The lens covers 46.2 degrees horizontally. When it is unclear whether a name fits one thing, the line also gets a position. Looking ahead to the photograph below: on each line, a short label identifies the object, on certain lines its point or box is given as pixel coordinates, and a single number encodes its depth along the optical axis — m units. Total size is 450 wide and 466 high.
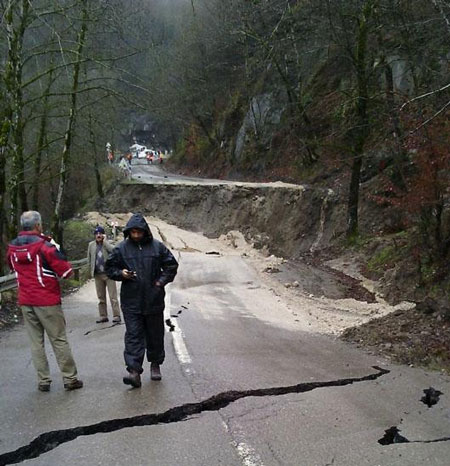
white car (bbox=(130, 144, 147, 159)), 84.25
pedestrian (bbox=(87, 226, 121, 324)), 10.06
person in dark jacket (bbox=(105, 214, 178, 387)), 5.73
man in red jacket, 5.45
